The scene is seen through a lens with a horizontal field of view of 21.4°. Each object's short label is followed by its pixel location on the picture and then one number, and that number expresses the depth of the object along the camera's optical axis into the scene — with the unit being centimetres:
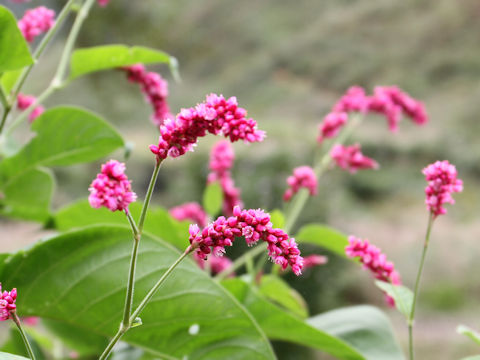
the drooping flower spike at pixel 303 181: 74
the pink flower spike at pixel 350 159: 77
